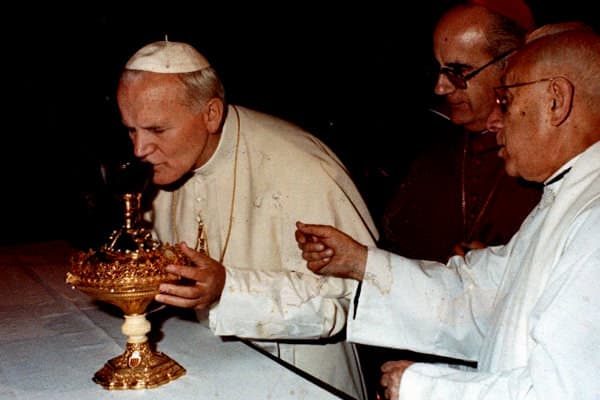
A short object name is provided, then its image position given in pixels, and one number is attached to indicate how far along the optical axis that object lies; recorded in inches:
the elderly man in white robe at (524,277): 62.4
